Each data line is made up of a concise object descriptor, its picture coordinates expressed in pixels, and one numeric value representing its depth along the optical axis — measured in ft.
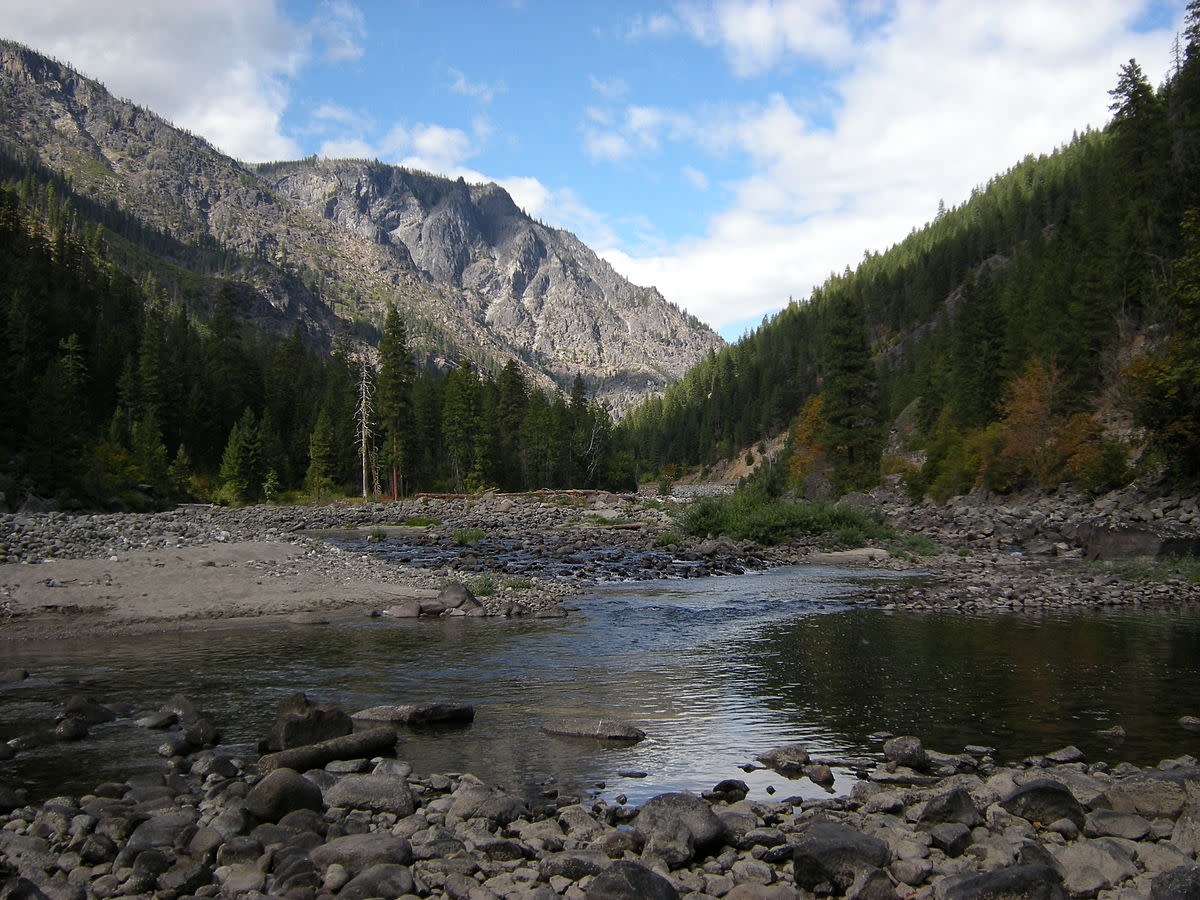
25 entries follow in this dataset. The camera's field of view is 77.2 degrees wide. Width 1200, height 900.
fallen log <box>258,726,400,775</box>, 28.50
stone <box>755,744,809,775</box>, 29.50
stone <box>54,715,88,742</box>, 31.19
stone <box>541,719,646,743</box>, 33.09
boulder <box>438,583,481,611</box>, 66.28
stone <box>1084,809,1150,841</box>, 21.97
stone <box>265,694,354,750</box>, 30.27
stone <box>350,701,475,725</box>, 34.53
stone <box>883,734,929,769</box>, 29.14
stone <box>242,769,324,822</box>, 23.95
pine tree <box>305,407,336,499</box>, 265.95
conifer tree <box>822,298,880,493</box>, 186.70
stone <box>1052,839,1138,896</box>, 19.15
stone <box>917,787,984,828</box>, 22.90
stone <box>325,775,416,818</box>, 25.02
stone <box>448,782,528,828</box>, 24.13
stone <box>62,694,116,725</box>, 32.83
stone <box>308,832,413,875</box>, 20.76
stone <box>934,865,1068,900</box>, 17.87
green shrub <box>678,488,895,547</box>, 128.98
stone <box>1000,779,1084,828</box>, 23.09
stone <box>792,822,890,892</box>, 19.79
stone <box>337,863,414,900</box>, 18.93
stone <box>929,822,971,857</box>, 21.35
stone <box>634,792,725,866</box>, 21.36
